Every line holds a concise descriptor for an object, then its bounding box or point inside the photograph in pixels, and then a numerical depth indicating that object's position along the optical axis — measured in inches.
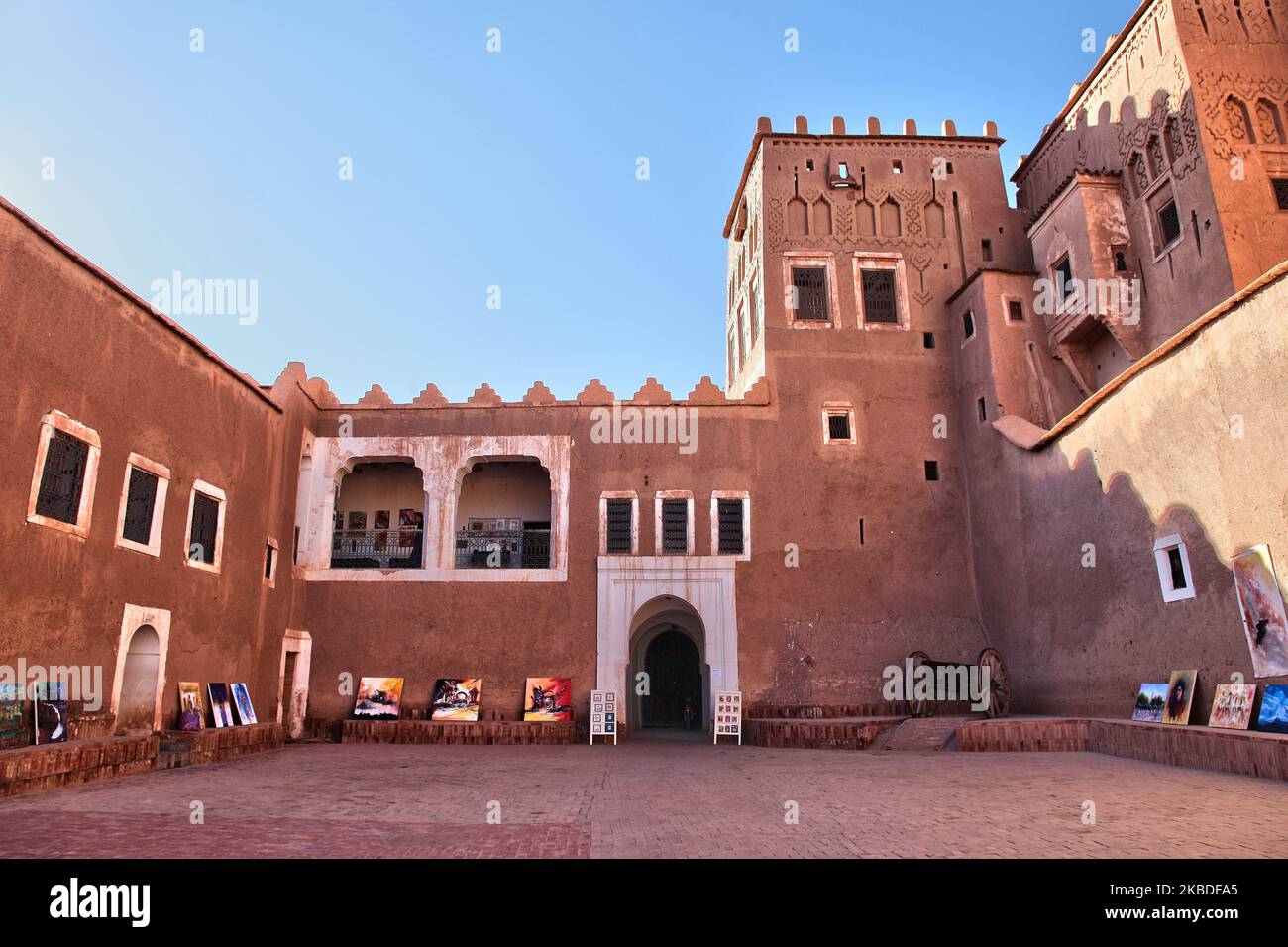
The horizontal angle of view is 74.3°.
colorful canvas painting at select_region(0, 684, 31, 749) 420.8
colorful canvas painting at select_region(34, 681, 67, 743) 448.5
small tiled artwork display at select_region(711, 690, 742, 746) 714.2
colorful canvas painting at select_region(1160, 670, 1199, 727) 491.5
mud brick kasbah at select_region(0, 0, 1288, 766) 492.1
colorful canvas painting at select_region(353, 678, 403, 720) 745.0
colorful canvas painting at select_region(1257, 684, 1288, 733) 408.5
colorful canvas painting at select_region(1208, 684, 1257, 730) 439.5
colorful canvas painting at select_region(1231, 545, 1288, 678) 429.7
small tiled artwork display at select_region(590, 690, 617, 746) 710.5
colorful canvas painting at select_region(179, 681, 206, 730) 569.0
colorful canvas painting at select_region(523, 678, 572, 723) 738.8
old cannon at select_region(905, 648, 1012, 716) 694.5
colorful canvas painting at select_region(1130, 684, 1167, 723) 516.9
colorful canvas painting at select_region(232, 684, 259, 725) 640.4
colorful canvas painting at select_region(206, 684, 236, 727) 606.9
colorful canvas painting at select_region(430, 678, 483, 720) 740.6
